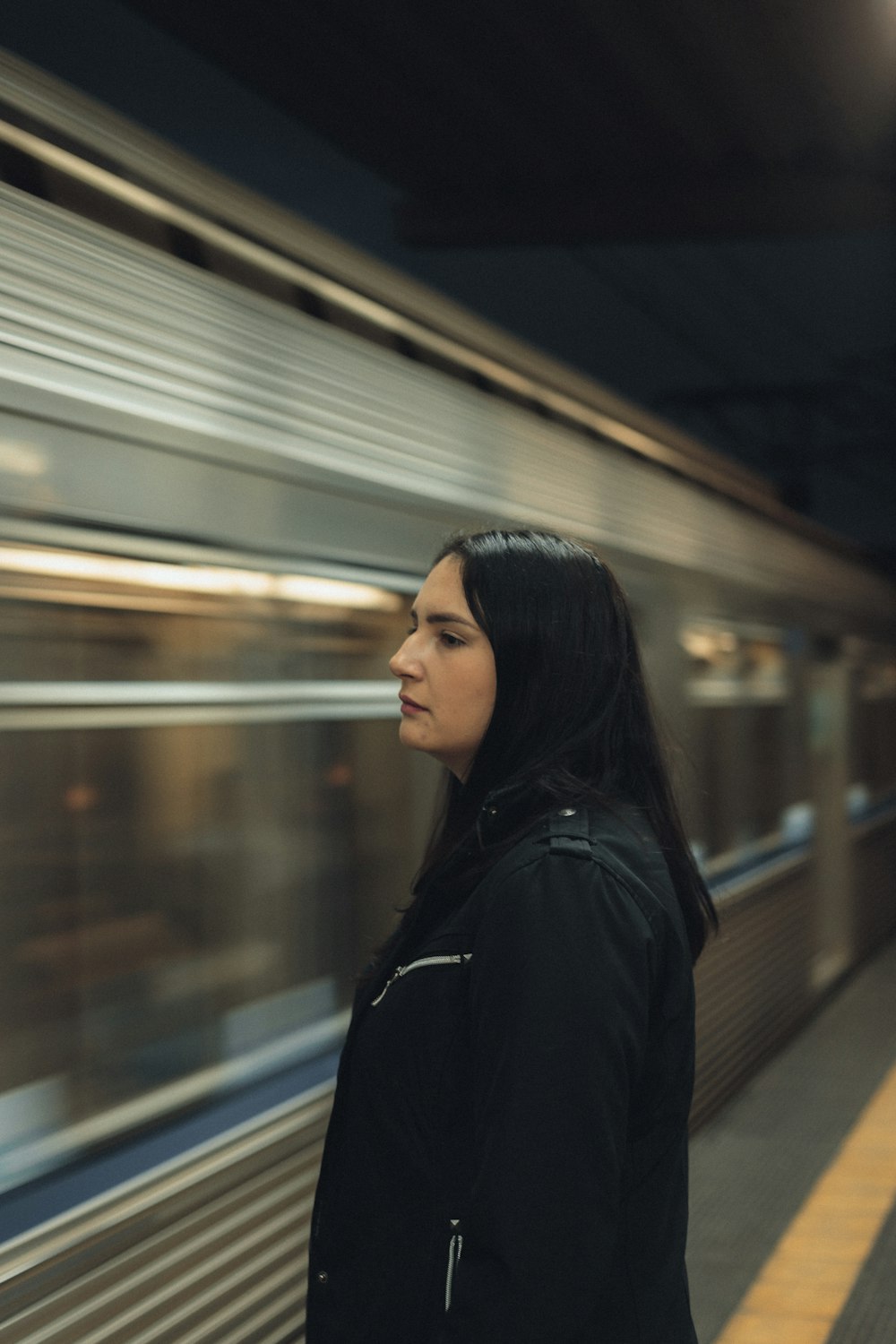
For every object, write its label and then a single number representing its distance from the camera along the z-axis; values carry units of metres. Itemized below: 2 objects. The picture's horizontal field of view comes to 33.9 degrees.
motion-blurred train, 2.23
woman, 1.27
